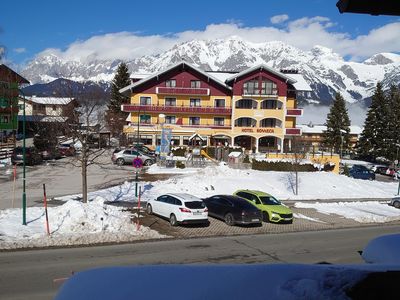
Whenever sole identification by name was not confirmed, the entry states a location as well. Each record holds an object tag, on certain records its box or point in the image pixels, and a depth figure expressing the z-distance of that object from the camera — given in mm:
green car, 24723
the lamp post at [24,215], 18806
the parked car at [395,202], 33541
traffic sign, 26406
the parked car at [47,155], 46500
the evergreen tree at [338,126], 79500
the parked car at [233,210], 22875
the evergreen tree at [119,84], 78312
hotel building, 63688
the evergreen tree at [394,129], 69494
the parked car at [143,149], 49038
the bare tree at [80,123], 22203
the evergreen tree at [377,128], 71188
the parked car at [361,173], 49281
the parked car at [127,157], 45375
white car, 21672
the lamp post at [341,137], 75562
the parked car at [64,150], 48722
